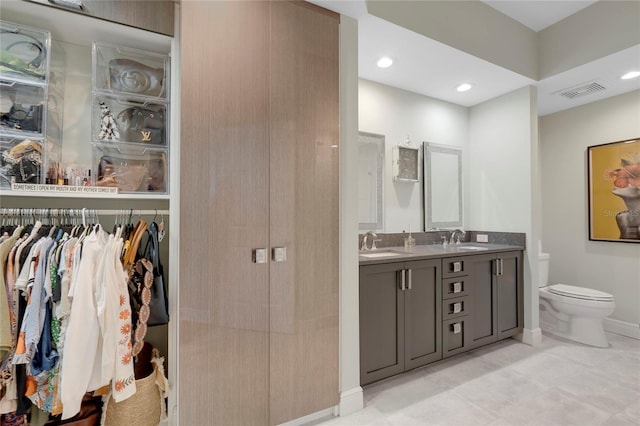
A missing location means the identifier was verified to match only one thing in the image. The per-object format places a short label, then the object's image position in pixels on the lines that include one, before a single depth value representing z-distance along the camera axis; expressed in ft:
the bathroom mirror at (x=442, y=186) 10.29
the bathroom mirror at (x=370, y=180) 9.02
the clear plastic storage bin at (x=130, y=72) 5.18
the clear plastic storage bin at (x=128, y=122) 5.20
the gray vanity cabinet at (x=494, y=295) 8.52
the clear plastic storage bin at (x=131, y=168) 5.22
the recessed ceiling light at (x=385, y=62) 8.05
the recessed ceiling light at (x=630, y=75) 8.77
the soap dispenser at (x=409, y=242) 9.58
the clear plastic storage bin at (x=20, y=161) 4.53
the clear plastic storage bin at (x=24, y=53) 4.53
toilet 8.96
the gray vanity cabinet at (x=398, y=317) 6.73
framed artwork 9.82
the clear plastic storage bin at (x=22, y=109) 4.57
